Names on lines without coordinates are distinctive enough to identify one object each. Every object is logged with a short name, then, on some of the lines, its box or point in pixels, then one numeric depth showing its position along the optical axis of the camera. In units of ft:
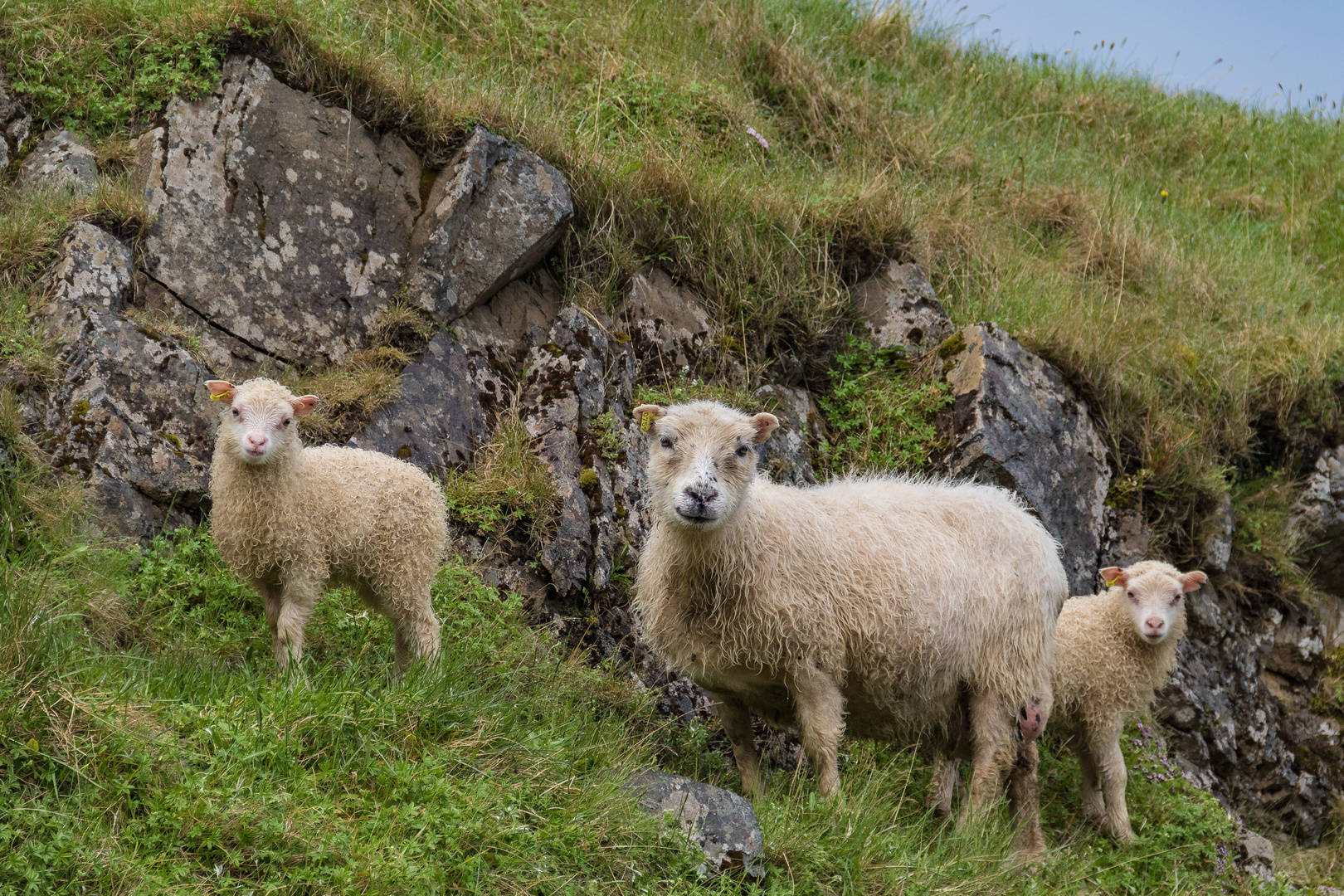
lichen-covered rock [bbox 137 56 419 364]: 44.39
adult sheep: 35.04
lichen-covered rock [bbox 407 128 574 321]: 48.11
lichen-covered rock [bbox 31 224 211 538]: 37.55
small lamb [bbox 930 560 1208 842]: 45.88
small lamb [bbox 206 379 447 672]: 32.01
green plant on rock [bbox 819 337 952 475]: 52.95
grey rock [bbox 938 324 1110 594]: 51.96
